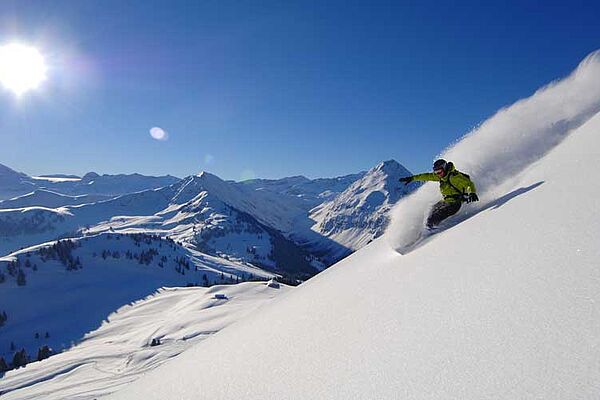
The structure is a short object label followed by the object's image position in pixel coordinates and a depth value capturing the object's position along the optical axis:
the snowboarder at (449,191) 9.23
